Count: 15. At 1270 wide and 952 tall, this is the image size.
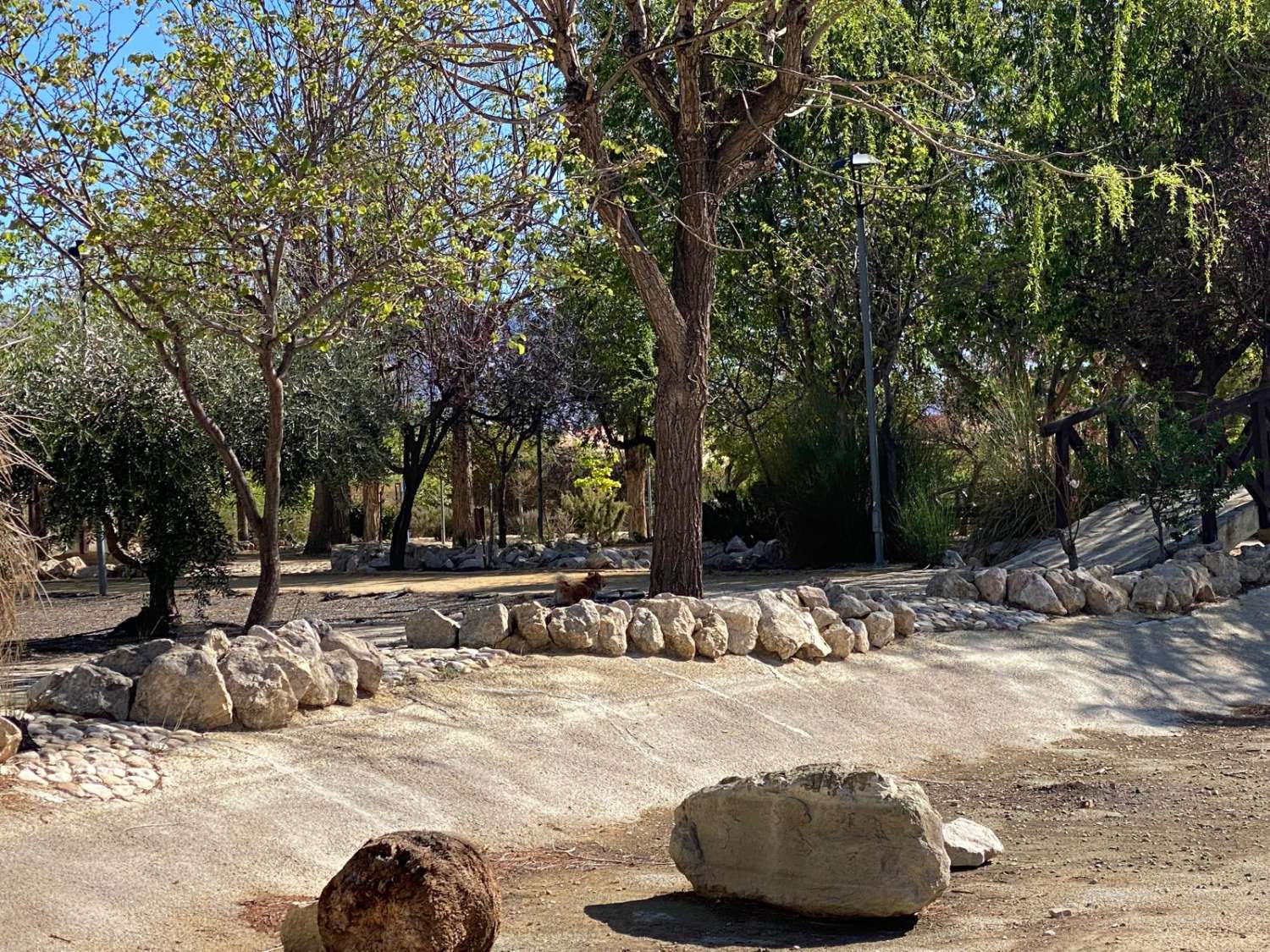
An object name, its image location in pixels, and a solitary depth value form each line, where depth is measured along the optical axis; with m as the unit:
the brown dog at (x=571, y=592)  11.95
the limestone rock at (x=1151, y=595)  12.59
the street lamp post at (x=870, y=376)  17.28
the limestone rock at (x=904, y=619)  11.02
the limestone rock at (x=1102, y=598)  12.48
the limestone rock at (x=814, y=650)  10.02
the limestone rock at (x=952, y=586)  12.63
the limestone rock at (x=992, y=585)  12.40
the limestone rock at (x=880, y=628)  10.70
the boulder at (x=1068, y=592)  12.37
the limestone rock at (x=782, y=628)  9.83
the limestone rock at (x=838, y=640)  10.21
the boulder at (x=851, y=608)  10.80
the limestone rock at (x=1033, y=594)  12.23
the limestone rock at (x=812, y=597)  10.68
